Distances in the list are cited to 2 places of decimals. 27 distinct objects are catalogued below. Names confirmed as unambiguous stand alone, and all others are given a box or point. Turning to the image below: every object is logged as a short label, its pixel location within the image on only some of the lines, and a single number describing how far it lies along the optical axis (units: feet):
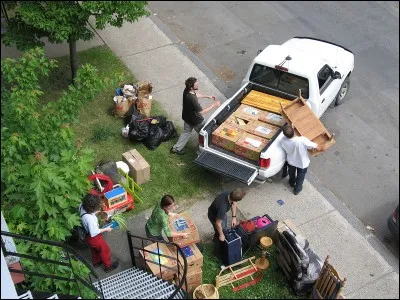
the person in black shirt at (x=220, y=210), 25.12
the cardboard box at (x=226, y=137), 29.96
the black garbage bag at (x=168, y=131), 34.37
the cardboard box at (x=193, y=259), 24.64
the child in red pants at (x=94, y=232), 23.38
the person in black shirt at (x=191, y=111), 31.22
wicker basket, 24.46
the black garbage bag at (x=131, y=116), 34.53
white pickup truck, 29.35
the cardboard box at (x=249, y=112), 31.81
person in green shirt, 24.02
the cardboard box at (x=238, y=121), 31.17
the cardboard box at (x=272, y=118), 31.09
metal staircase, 20.51
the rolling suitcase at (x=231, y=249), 25.50
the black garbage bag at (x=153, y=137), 33.73
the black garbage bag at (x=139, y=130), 33.60
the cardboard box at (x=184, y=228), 25.46
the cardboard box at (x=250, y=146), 29.22
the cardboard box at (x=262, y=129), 30.35
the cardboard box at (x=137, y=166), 30.63
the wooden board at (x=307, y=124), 29.86
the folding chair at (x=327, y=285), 22.91
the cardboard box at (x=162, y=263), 24.45
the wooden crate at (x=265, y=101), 31.91
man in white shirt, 28.78
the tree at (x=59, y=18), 31.81
